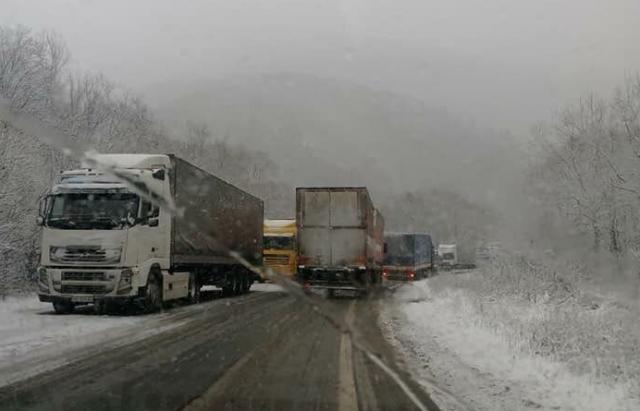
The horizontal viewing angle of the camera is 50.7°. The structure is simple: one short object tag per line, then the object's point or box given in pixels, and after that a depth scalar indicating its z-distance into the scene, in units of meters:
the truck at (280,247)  32.06
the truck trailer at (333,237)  25.42
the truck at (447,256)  70.24
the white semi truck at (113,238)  16.03
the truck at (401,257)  47.88
